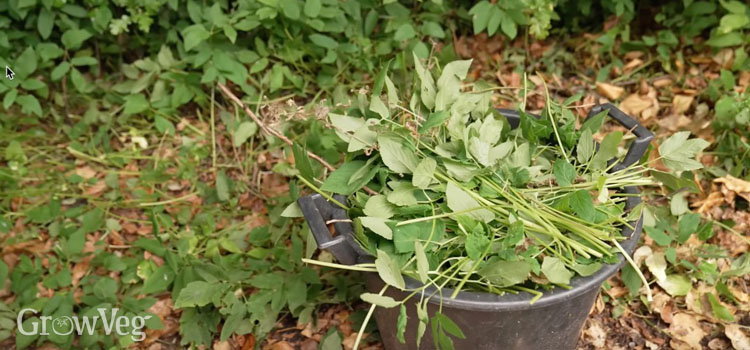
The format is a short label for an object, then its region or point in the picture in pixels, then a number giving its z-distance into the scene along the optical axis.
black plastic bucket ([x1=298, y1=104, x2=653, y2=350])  1.18
